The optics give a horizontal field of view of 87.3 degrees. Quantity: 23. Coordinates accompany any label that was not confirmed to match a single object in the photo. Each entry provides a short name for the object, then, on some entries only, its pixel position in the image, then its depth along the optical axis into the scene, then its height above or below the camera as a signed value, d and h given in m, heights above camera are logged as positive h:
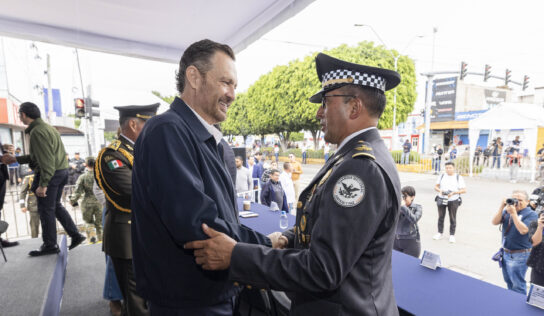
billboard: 39.88 +5.46
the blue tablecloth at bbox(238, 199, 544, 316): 1.81 -1.10
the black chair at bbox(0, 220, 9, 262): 3.38 -1.05
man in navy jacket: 1.08 -0.21
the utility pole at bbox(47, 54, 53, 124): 13.31 +2.48
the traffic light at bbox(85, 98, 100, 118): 8.20 +0.93
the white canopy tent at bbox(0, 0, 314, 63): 3.13 +1.48
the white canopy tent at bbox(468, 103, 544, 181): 11.38 +0.76
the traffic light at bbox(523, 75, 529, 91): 18.84 +3.70
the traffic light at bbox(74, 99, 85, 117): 8.20 +0.94
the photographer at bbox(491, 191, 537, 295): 3.84 -1.41
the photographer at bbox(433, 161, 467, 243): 6.62 -1.36
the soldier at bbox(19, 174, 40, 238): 5.59 -1.41
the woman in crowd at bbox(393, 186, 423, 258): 4.38 -1.49
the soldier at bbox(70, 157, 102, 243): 5.94 -1.18
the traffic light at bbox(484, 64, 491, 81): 15.51 +3.63
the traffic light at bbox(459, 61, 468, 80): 15.30 +3.63
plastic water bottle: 3.64 -1.07
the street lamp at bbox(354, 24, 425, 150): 16.48 +3.24
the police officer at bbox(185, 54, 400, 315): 1.03 -0.35
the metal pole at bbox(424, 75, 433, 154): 16.91 +1.98
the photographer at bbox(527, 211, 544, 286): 3.18 -1.36
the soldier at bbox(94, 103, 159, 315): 2.51 -0.71
